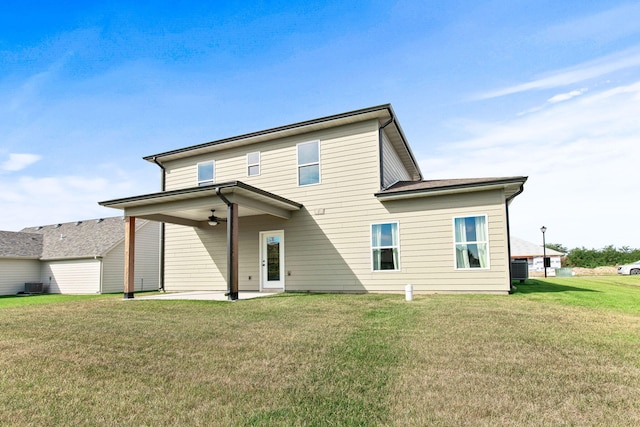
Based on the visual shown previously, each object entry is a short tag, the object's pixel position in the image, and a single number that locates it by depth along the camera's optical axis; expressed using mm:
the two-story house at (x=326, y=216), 9898
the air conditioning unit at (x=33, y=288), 19891
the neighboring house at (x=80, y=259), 19250
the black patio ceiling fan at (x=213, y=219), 12125
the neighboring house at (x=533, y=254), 30848
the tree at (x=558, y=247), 49309
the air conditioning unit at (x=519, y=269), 14383
